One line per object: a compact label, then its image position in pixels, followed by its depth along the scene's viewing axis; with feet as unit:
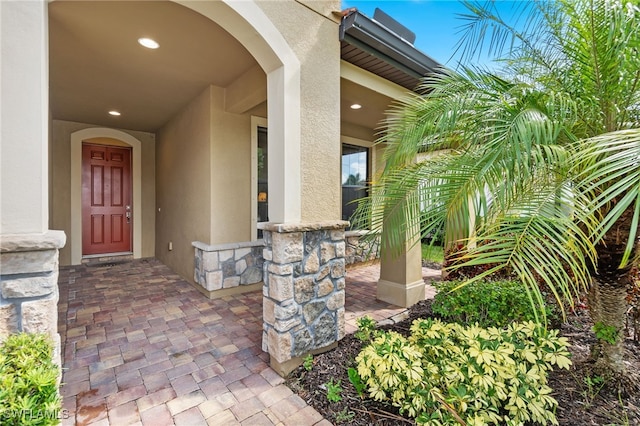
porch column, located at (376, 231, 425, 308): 12.50
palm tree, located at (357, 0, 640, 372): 4.91
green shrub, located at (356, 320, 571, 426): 5.45
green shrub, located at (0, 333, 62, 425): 3.29
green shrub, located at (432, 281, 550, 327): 8.95
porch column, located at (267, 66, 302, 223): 7.75
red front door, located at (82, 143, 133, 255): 19.44
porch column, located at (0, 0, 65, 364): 4.61
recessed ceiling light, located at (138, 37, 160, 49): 9.14
